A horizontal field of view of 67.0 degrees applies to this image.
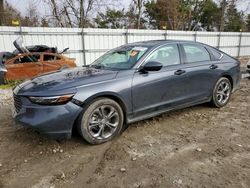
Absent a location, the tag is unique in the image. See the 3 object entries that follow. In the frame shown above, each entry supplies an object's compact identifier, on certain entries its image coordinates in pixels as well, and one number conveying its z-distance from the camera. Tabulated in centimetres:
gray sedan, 254
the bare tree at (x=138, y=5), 1632
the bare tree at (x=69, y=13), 1341
